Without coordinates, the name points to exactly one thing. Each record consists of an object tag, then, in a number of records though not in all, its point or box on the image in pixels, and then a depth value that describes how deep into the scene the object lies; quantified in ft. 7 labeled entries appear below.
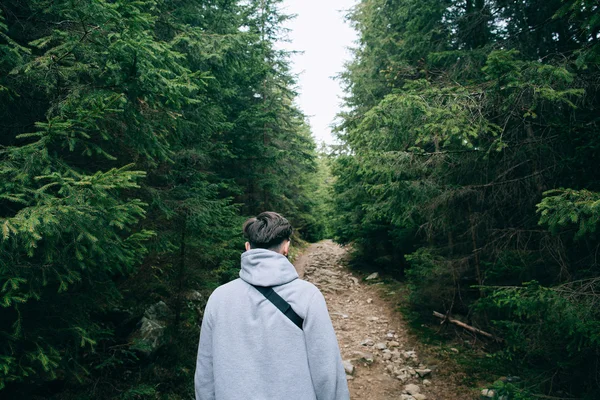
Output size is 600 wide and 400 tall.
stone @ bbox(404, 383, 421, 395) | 19.67
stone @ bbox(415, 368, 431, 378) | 21.61
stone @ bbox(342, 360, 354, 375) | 21.74
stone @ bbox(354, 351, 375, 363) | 23.84
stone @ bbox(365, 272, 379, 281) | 47.94
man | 6.79
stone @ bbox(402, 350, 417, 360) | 24.40
